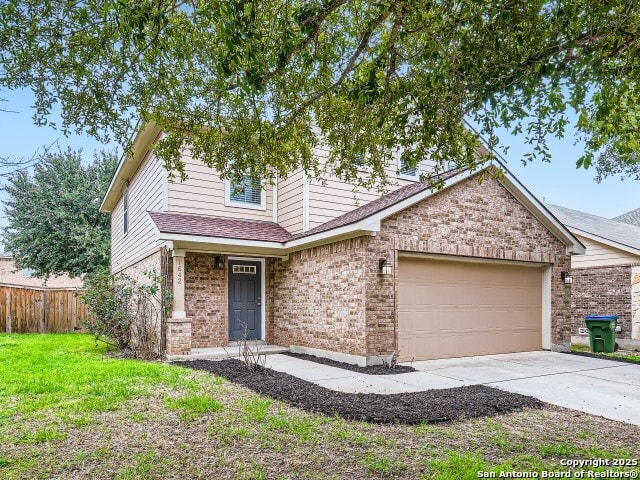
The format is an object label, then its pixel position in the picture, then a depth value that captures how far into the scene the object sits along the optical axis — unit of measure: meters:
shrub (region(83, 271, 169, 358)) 10.70
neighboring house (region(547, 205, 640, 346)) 13.36
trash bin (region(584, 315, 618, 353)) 12.45
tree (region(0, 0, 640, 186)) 4.70
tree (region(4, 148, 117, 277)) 21.64
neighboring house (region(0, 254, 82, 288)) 32.88
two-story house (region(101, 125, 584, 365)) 9.59
